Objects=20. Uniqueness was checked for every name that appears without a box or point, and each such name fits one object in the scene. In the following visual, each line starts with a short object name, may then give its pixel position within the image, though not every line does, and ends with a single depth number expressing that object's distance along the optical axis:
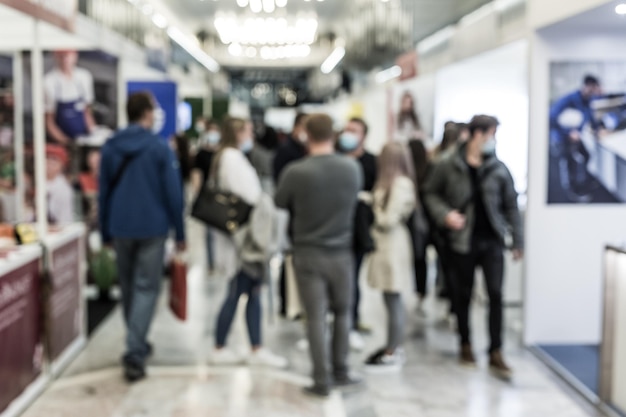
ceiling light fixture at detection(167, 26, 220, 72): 15.64
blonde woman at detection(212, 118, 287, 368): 4.83
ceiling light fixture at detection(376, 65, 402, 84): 12.88
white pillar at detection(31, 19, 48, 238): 4.59
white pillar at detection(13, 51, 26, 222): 5.59
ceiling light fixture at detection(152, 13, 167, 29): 13.28
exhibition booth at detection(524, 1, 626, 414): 5.35
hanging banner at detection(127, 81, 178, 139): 7.86
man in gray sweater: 4.18
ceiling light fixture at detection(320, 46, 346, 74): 19.31
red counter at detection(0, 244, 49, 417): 3.87
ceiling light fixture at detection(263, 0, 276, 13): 14.20
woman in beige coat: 4.74
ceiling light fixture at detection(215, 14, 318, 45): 15.98
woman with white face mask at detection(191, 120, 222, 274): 7.55
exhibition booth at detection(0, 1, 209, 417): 4.08
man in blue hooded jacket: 4.56
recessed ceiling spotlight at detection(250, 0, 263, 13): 14.32
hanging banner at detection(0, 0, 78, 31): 3.87
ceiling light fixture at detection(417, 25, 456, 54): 8.17
